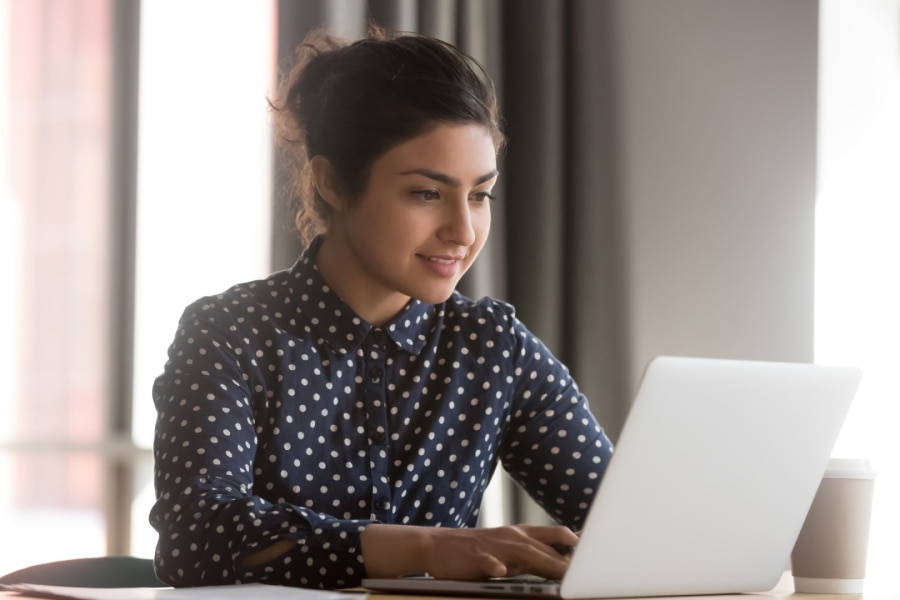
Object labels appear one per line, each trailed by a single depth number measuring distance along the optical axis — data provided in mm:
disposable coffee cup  2151
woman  2449
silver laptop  1939
